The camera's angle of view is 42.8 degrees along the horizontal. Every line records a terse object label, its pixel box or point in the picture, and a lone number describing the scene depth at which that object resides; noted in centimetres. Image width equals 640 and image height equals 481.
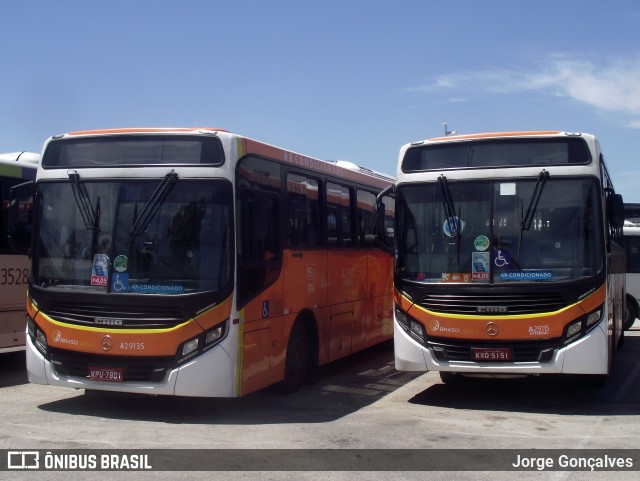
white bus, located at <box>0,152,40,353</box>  1245
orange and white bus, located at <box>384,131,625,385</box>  995
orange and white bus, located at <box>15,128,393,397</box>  910
